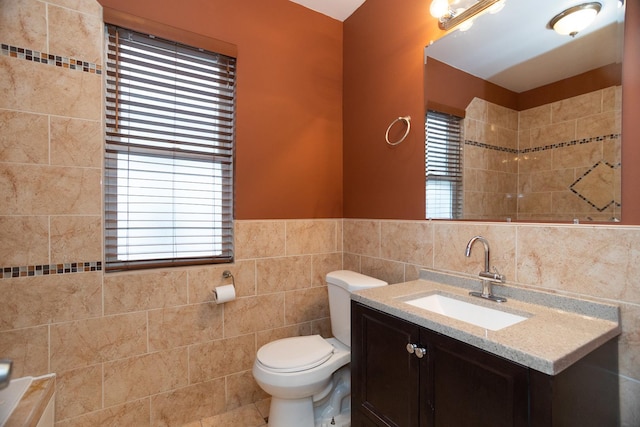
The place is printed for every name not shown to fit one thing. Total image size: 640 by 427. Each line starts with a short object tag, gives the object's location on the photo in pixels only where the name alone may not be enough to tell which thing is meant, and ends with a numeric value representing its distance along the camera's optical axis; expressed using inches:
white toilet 61.4
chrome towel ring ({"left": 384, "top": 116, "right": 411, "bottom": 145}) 71.9
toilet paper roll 70.9
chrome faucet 52.7
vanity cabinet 32.1
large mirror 43.1
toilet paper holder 75.2
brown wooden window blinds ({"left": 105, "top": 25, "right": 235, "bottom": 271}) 66.3
